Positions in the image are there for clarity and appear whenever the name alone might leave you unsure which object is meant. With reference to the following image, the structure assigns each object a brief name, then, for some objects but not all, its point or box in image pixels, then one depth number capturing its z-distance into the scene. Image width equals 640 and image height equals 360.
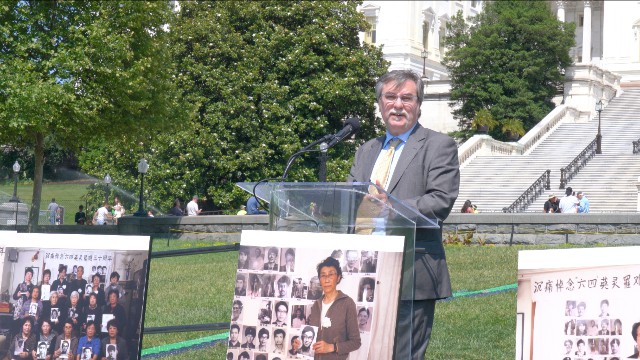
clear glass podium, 6.32
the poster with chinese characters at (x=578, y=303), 5.80
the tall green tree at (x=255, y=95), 43.69
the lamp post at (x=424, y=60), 74.38
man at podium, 6.79
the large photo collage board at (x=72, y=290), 7.08
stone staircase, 43.84
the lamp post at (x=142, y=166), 37.91
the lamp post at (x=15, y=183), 34.79
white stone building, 69.50
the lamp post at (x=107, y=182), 44.50
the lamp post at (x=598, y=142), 48.75
